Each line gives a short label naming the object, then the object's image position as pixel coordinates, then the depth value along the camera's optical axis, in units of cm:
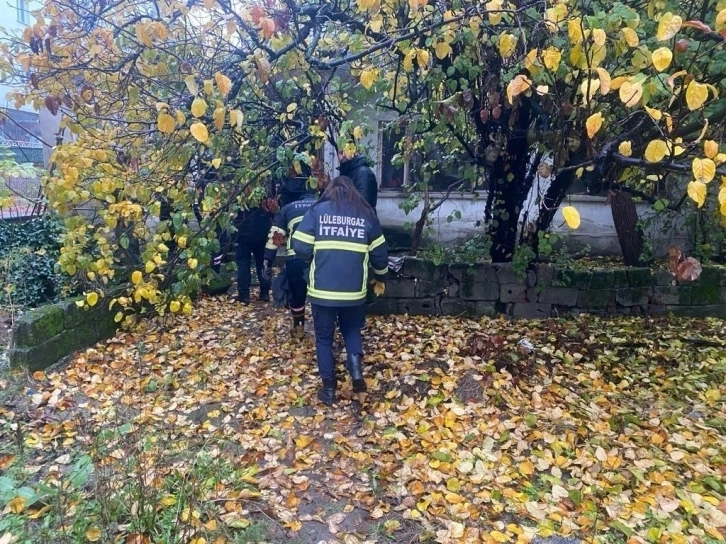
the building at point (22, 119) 1322
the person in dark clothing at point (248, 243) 648
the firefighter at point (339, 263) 391
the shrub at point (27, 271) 541
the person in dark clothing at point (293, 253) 482
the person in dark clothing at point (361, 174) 502
